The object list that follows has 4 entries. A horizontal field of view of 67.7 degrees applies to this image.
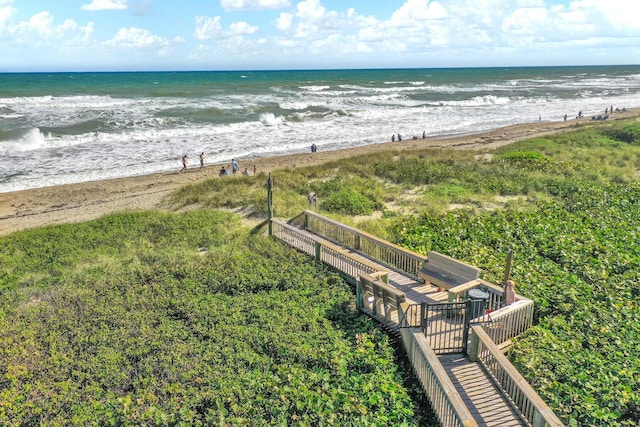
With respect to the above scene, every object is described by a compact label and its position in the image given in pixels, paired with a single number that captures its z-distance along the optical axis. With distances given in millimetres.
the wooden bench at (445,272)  10211
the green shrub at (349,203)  18609
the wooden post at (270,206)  14964
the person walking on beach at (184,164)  29781
